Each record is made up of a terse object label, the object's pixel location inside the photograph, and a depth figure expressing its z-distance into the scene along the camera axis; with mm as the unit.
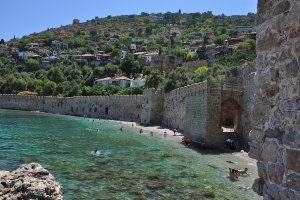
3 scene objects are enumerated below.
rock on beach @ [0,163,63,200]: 6351
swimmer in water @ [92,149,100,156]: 14125
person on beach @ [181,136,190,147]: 17544
